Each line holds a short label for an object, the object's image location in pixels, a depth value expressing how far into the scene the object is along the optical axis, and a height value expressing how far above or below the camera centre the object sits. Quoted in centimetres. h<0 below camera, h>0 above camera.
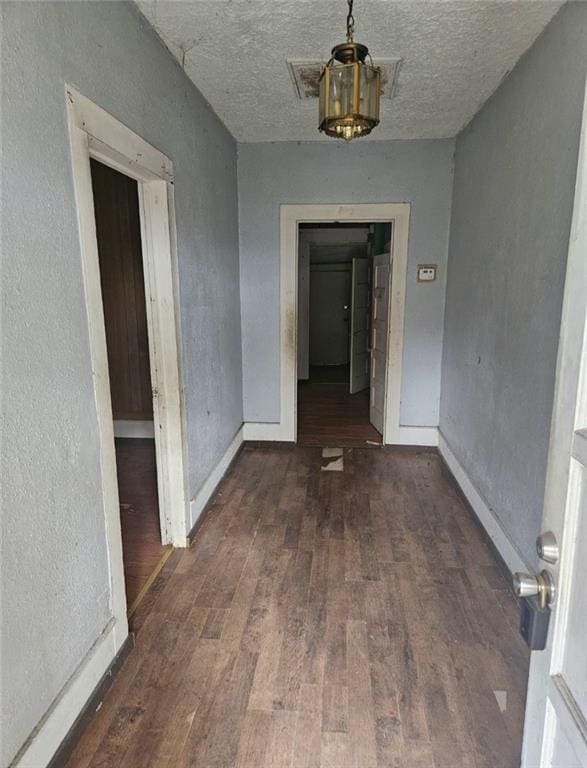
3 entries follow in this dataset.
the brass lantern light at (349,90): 148 +66
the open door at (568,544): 74 -41
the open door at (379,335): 436 -37
